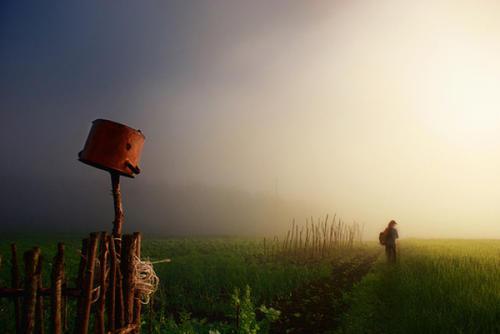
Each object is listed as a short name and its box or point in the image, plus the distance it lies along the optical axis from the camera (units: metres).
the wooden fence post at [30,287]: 3.24
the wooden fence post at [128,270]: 4.36
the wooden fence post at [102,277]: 3.83
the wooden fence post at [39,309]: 3.43
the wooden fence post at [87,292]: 3.56
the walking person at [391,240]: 16.64
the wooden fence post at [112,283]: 4.05
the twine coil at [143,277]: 4.60
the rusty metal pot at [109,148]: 4.70
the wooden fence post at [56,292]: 3.32
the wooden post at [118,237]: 4.26
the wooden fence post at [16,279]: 4.11
